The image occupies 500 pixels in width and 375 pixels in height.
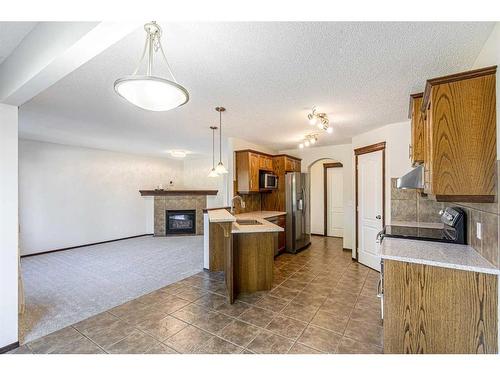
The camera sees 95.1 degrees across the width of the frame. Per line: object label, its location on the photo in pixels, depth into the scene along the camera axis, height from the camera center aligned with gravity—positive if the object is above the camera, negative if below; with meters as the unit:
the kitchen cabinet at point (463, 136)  1.47 +0.34
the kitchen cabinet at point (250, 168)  4.58 +0.43
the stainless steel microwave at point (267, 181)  4.88 +0.16
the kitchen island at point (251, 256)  3.12 -0.95
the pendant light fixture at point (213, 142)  3.54 +0.69
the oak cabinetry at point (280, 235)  4.78 -1.04
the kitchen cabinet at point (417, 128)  2.22 +0.58
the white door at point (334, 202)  6.76 -0.43
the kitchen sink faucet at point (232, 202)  4.24 -0.26
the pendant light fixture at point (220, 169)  3.46 +0.30
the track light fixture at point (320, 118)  3.19 +0.99
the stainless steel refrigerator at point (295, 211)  5.08 -0.52
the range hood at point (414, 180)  2.31 +0.08
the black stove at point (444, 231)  2.04 -0.49
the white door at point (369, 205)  4.08 -0.34
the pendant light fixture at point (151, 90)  1.10 +0.51
